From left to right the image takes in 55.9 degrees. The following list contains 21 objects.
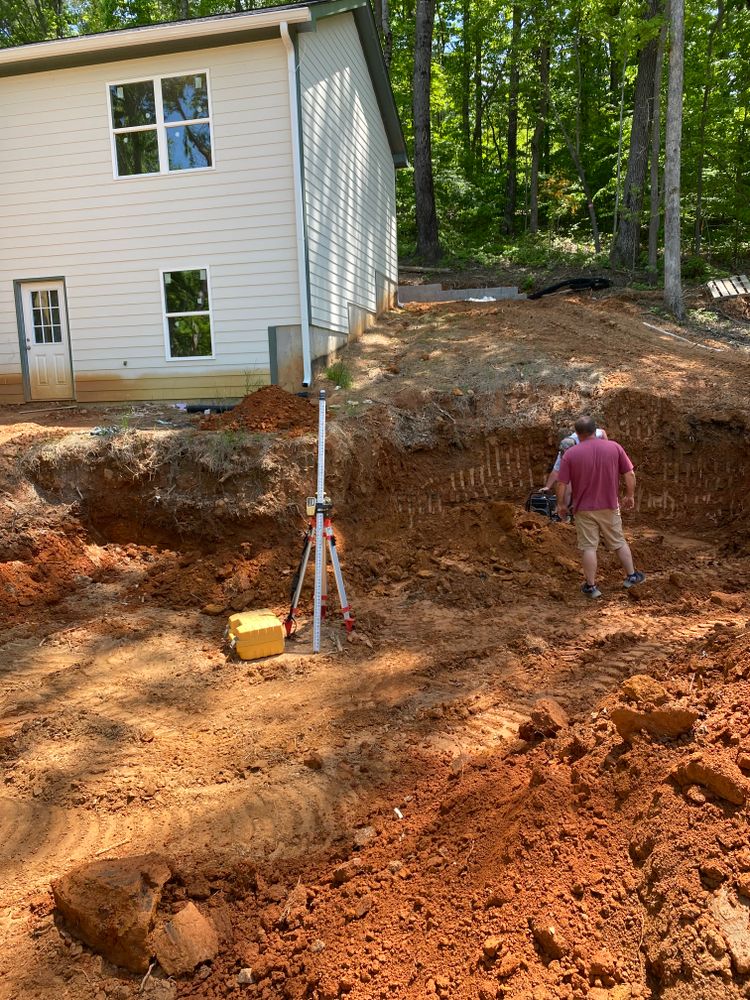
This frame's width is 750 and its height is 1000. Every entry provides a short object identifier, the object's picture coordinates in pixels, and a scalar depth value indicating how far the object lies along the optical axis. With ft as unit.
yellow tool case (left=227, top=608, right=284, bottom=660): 22.75
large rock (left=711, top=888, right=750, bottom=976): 8.20
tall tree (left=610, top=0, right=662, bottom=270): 63.00
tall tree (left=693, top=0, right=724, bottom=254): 63.62
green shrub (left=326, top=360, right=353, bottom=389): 39.81
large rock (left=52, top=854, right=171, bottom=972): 11.18
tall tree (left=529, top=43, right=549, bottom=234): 81.82
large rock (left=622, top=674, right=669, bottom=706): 12.63
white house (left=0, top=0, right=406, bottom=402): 39.93
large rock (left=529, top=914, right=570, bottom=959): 9.40
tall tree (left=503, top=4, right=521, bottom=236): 87.40
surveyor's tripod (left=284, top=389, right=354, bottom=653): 22.48
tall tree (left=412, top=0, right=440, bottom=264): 68.69
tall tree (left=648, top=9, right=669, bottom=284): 61.23
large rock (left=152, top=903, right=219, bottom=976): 11.13
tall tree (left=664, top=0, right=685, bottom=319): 47.93
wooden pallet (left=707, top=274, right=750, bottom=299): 56.90
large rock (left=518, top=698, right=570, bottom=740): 14.53
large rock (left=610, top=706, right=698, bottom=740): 11.60
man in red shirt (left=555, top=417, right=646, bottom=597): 24.76
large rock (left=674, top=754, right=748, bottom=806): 9.75
